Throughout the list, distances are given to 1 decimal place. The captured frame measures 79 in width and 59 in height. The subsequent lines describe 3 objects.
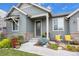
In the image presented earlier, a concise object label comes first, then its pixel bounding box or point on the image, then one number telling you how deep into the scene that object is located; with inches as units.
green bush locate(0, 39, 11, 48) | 141.8
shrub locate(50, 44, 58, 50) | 140.0
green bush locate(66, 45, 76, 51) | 138.0
